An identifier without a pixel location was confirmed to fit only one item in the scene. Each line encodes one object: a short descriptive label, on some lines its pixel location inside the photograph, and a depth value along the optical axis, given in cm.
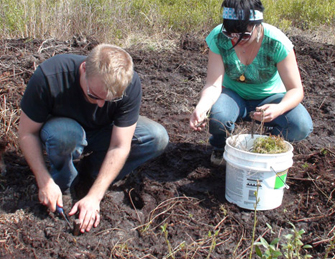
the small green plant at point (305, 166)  290
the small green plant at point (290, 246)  149
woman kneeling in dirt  248
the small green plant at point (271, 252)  148
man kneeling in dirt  203
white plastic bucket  227
